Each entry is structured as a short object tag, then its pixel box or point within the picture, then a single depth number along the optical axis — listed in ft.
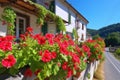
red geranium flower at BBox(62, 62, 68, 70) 4.59
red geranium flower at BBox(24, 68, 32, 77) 3.87
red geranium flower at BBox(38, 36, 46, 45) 4.41
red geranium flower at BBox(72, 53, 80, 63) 4.95
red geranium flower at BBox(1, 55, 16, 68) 3.29
